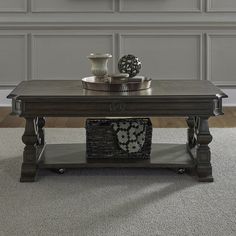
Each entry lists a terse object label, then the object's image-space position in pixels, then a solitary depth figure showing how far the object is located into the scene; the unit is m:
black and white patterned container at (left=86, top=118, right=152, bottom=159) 3.59
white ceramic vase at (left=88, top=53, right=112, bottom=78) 3.75
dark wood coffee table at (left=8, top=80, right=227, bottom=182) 3.38
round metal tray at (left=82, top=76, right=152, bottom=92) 3.51
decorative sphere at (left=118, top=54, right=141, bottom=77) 3.75
